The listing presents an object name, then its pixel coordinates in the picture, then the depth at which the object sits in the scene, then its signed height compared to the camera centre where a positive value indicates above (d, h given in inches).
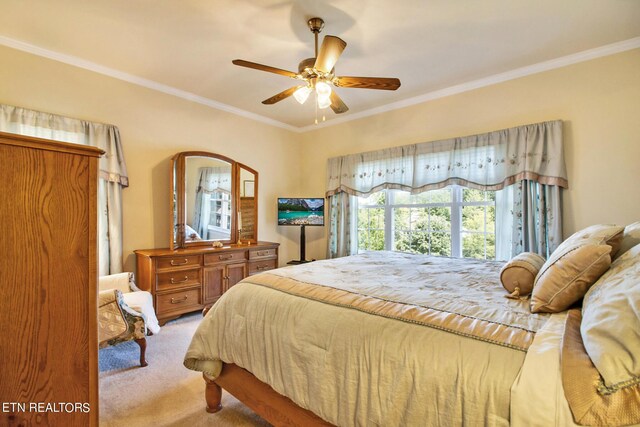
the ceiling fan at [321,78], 85.0 +42.3
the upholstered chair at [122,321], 84.1 -30.6
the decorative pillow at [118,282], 109.4 -24.3
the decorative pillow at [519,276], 57.0 -11.9
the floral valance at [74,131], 103.1 +32.5
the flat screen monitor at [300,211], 180.1 +3.1
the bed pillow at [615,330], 29.1 -12.4
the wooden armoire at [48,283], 33.8 -8.0
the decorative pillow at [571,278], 45.7 -10.0
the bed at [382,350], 35.0 -19.9
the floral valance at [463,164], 116.3 +24.6
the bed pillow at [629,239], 55.4 -4.7
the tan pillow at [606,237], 53.8 -4.1
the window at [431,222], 137.9 -3.3
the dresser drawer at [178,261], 123.9 -19.5
